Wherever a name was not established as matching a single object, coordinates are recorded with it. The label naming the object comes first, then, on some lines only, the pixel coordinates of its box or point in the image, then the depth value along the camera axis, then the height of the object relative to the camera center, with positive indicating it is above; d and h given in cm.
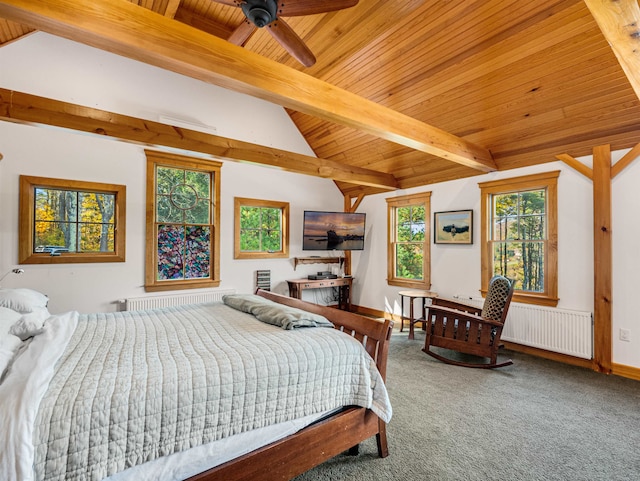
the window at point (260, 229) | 506 +24
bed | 106 -65
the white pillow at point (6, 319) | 160 -47
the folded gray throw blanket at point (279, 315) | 199 -51
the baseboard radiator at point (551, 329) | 337 -100
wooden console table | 526 -77
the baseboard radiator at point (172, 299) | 402 -81
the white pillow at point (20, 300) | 245 -50
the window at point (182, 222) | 427 +30
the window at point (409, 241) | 510 +5
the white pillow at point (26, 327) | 175 -50
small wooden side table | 433 -77
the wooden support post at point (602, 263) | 324 -19
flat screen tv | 544 +23
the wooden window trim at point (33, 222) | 350 +24
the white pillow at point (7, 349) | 128 -51
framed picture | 446 +26
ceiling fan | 183 +150
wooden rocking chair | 324 -94
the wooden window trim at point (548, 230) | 369 +19
